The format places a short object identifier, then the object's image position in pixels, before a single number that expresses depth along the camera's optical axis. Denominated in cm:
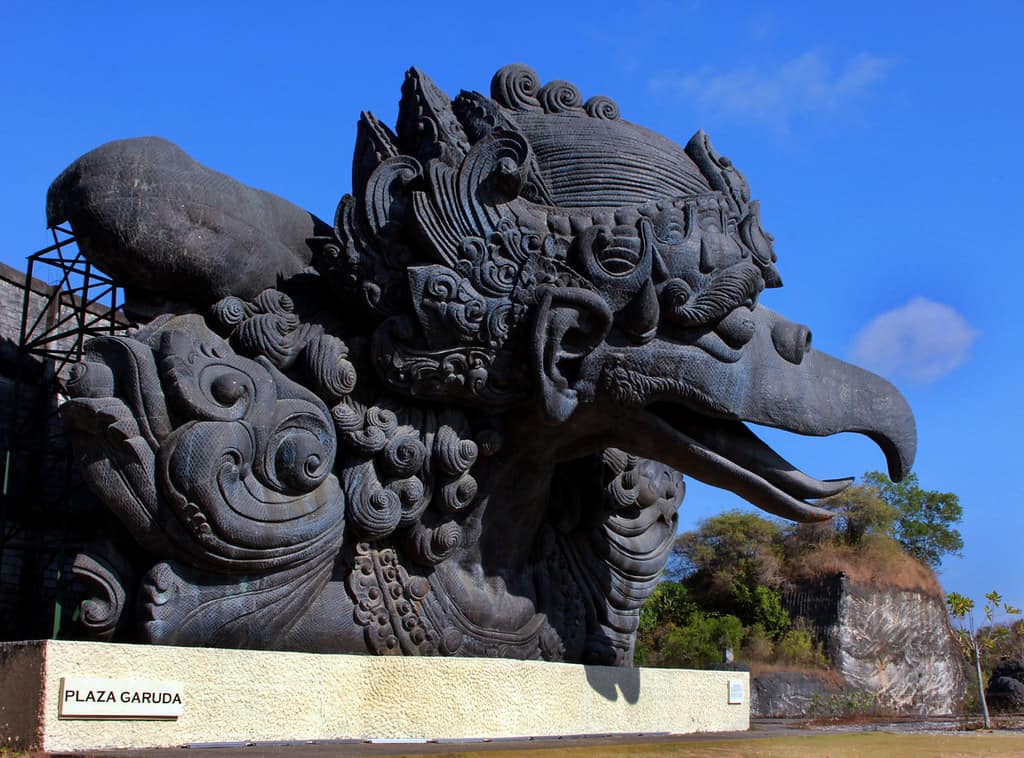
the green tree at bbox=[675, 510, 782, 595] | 2619
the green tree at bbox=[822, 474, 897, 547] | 2714
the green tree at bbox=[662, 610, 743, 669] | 1851
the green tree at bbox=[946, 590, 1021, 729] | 1667
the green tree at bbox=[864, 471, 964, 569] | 3027
